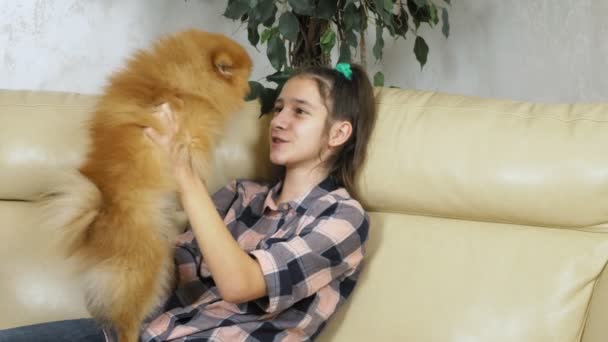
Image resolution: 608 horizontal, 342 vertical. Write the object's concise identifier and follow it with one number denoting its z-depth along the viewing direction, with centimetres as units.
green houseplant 193
